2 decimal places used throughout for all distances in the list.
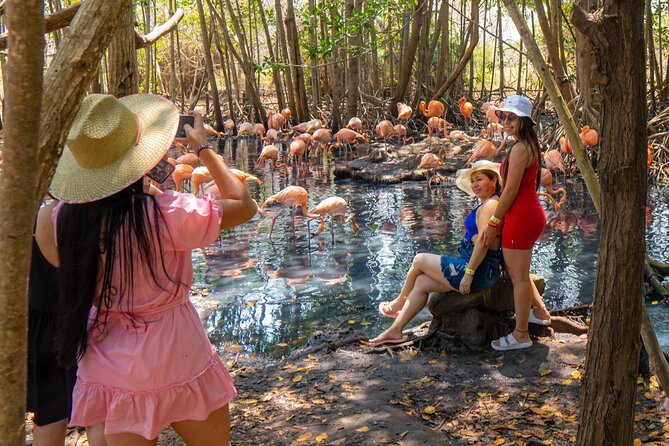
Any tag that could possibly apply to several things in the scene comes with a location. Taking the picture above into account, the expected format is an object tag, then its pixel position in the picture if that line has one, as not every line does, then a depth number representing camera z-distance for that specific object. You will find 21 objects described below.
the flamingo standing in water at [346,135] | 15.61
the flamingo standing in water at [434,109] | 16.34
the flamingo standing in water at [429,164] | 12.48
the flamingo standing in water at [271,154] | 14.90
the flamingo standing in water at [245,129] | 19.77
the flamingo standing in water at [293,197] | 9.63
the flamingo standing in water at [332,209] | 9.10
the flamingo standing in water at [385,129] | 16.16
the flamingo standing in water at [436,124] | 16.05
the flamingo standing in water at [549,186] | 9.98
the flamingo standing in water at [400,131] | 16.52
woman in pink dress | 2.17
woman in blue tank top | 4.59
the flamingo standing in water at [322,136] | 15.88
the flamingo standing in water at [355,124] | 17.11
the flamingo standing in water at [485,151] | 12.02
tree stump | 4.79
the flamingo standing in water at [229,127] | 22.19
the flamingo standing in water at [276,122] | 19.39
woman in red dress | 4.30
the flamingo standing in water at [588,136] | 10.45
